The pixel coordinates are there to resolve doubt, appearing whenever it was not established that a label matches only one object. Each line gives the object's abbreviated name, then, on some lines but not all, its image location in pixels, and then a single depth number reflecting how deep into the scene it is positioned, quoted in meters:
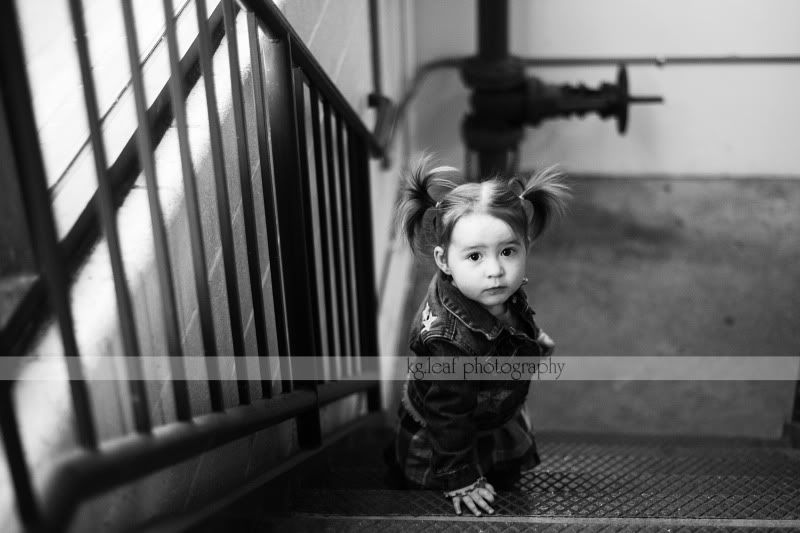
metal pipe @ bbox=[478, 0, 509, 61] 3.68
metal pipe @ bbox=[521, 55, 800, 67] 3.96
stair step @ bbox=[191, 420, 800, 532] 1.47
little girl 1.52
